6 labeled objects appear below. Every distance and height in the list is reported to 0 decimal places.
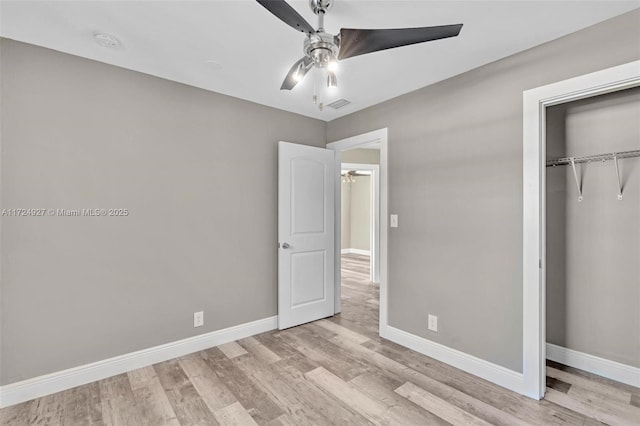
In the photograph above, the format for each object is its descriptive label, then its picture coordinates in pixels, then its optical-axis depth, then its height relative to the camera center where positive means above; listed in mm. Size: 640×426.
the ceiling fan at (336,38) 1341 +817
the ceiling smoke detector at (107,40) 2051 +1205
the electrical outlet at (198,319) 2881 -1009
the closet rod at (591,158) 2232 +431
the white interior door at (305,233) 3379 -235
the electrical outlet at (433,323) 2748 -1004
